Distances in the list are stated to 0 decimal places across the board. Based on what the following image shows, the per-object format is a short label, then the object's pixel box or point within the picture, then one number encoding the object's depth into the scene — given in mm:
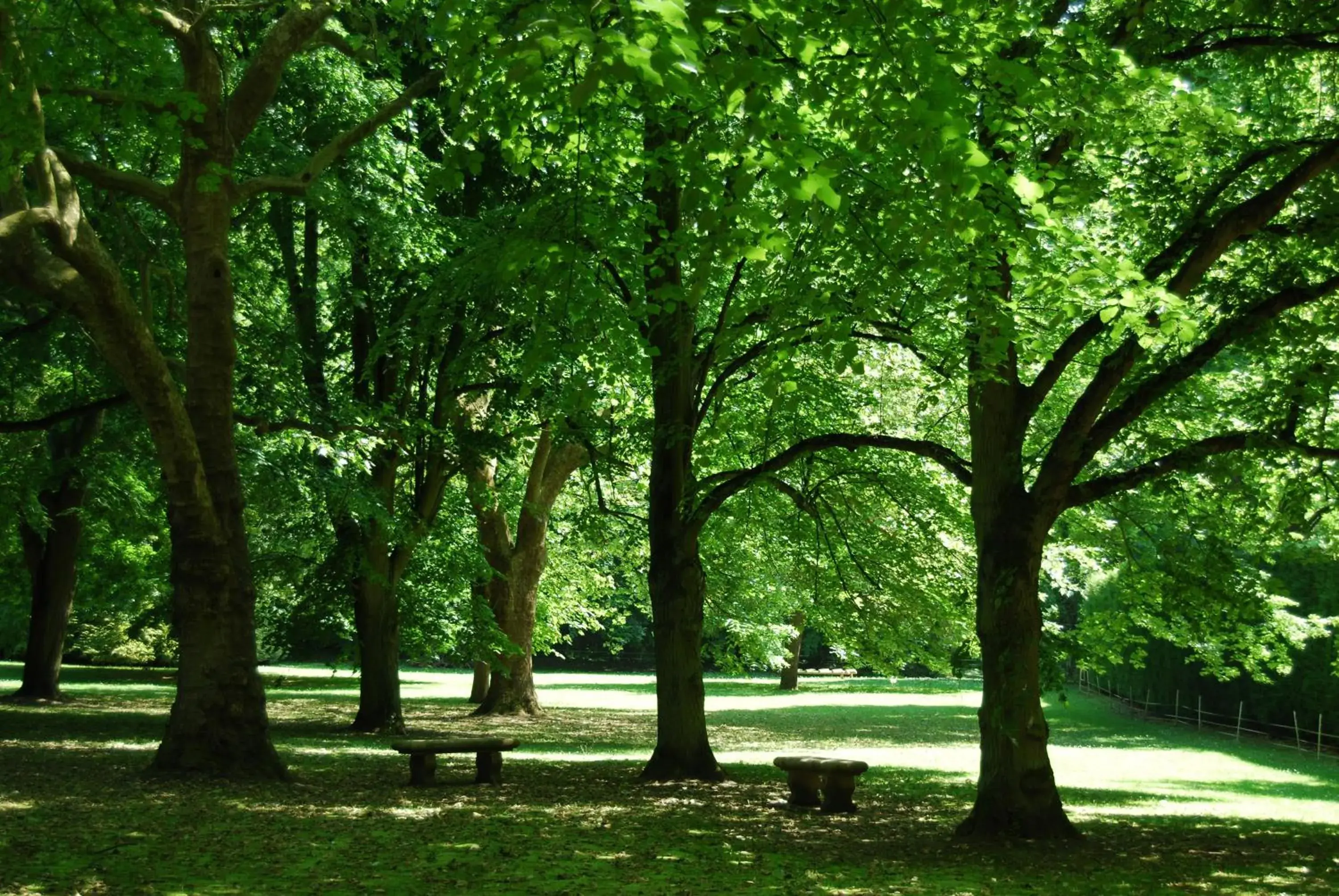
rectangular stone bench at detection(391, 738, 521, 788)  12422
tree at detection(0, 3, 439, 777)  10633
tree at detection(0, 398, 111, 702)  24109
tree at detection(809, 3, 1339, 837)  7973
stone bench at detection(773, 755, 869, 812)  11805
